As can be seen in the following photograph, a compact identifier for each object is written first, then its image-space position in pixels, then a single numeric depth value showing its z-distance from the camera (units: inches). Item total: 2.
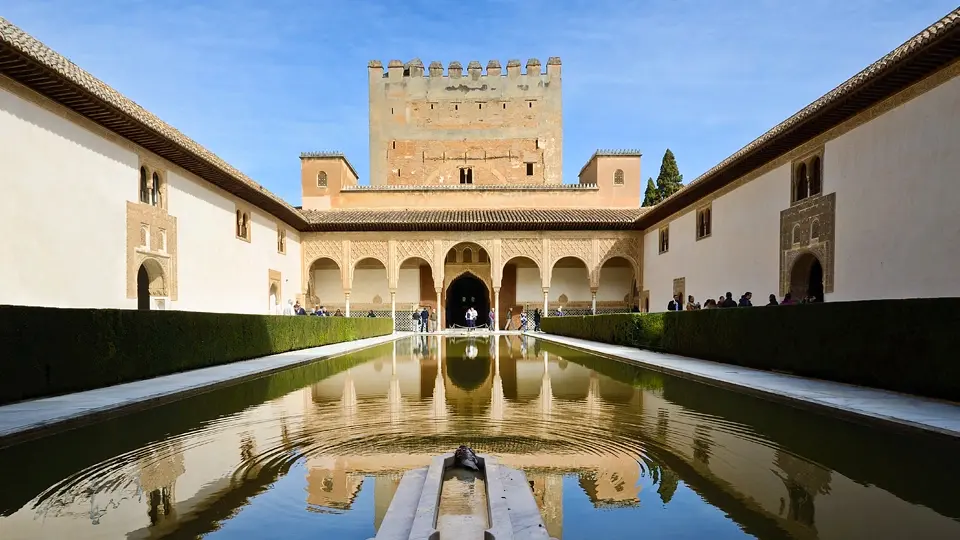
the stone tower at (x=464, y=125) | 1249.4
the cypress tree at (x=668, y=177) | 1422.2
